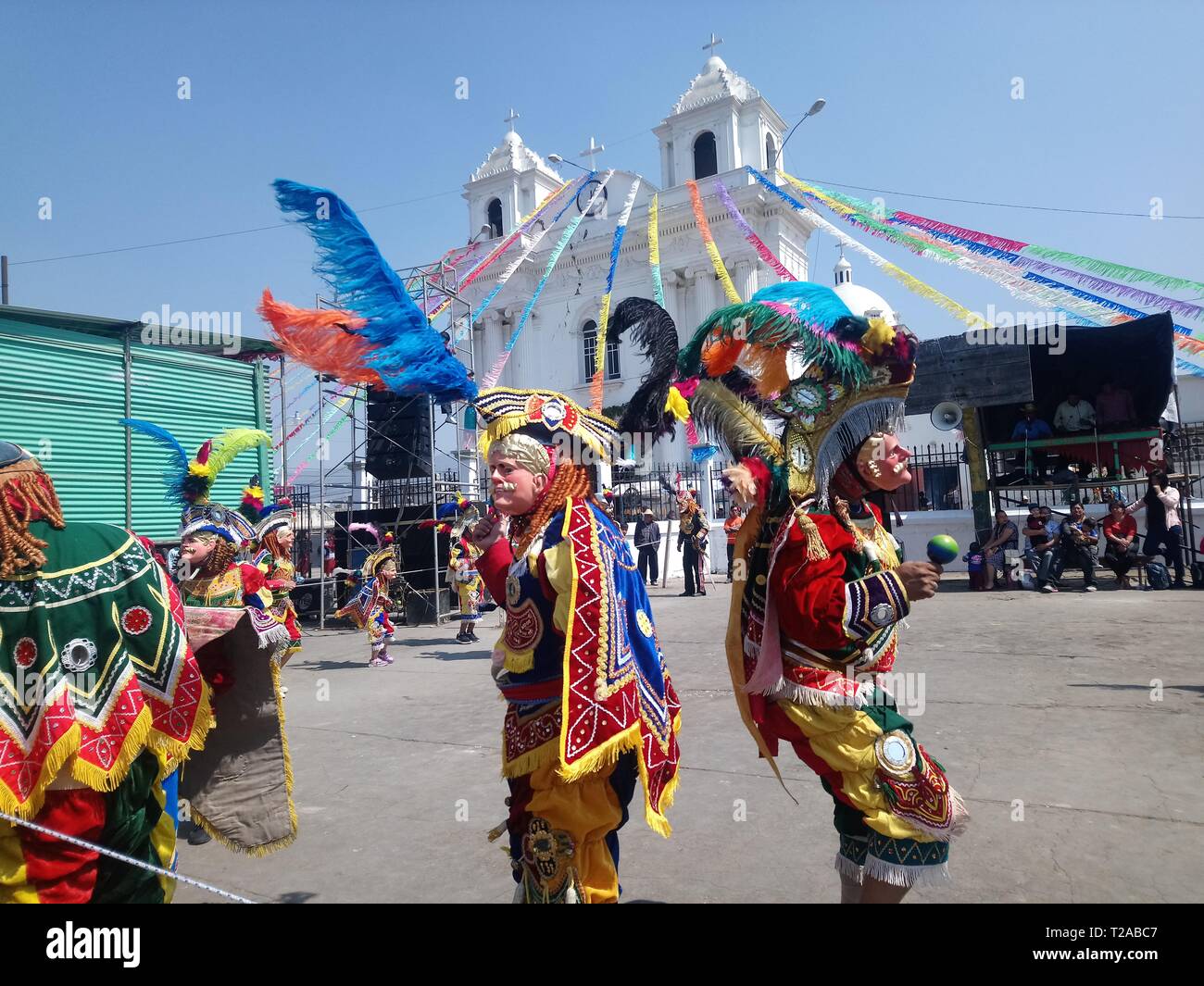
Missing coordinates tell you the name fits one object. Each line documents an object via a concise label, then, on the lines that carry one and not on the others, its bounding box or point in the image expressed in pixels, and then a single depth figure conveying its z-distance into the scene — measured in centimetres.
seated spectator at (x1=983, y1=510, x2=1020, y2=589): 1289
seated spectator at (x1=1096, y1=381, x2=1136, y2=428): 1336
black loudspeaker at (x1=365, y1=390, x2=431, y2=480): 1355
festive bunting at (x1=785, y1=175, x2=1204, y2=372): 1193
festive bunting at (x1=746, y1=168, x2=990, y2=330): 1306
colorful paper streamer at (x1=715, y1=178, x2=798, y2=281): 1764
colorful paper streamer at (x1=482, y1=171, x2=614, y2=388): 2232
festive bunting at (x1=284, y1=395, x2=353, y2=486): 1798
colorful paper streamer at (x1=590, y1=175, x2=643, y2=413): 2084
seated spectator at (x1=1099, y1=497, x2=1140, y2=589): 1205
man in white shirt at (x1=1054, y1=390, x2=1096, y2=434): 1366
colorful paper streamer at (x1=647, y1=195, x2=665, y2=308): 1935
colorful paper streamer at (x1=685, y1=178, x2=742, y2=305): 1723
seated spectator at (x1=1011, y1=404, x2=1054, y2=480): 1396
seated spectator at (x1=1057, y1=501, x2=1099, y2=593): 1234
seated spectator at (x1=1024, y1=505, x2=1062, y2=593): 1238
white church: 2742
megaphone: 1412
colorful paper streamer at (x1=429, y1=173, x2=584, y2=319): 2289
